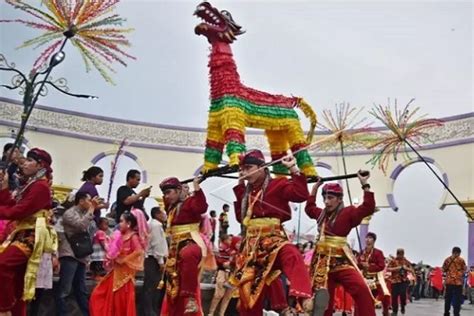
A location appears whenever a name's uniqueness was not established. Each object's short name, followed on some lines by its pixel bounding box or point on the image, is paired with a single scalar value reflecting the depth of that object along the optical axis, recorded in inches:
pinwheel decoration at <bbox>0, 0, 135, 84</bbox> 267.6
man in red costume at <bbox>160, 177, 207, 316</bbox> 242.1
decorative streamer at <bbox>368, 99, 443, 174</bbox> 412.8
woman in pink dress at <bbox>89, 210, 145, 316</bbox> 257.1
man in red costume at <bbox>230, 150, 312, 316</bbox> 220.5
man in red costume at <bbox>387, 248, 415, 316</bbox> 492.4
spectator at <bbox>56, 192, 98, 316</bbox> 251.1
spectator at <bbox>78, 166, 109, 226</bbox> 287.2
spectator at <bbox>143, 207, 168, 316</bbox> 285.9
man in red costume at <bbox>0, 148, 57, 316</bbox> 213.8
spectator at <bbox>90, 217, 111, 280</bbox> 292.4
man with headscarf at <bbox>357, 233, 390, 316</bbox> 397.4
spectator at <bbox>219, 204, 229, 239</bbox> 582.0
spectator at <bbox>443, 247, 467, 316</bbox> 485.7
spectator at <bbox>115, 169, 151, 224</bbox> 302.5
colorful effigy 299.6
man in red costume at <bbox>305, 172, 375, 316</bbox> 260.7
